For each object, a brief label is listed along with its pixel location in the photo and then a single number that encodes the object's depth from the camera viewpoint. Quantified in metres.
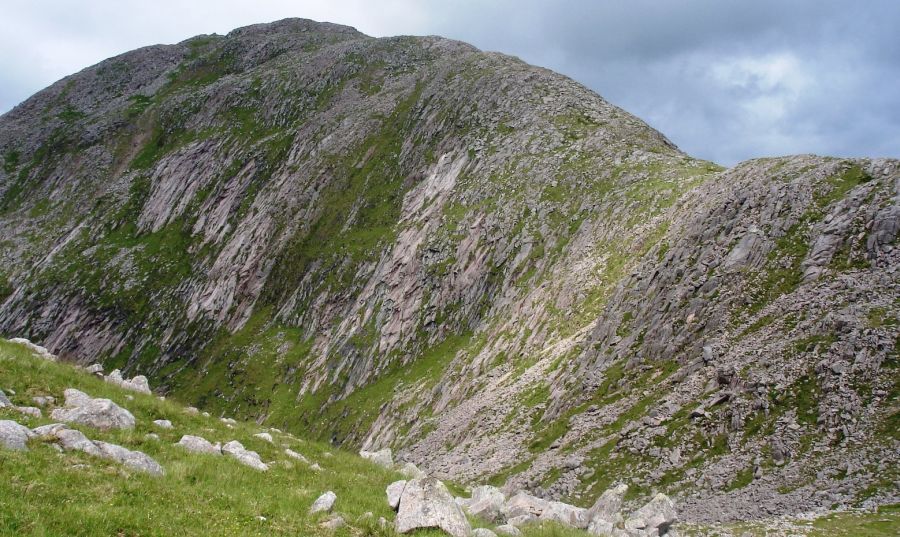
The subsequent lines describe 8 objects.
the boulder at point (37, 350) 21.89
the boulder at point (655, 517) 18.91
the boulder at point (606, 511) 18.05
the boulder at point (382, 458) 21.50
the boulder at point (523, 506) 19.52
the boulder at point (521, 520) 17.11
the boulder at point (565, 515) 18.54
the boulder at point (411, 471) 20.03
